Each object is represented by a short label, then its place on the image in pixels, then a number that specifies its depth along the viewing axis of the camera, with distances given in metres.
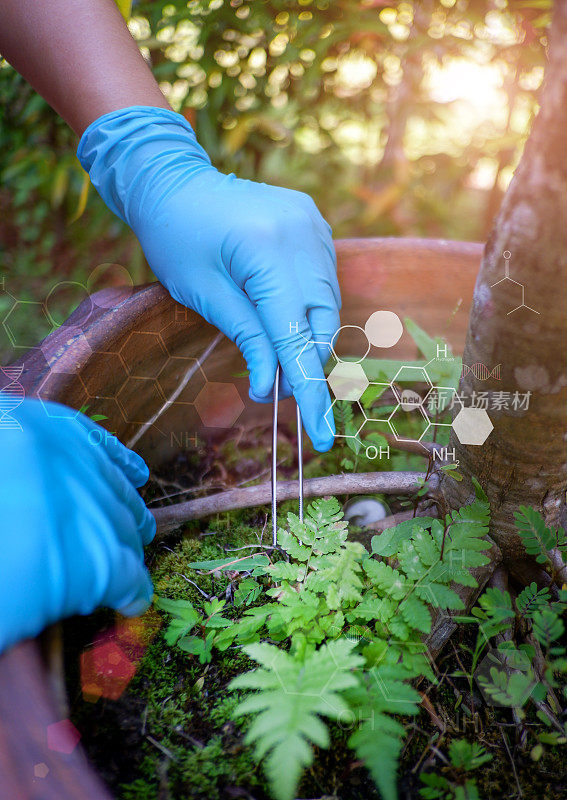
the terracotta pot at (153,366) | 0.22
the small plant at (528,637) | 0.25
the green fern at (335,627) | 0.23
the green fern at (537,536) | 0.26
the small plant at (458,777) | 0.24
